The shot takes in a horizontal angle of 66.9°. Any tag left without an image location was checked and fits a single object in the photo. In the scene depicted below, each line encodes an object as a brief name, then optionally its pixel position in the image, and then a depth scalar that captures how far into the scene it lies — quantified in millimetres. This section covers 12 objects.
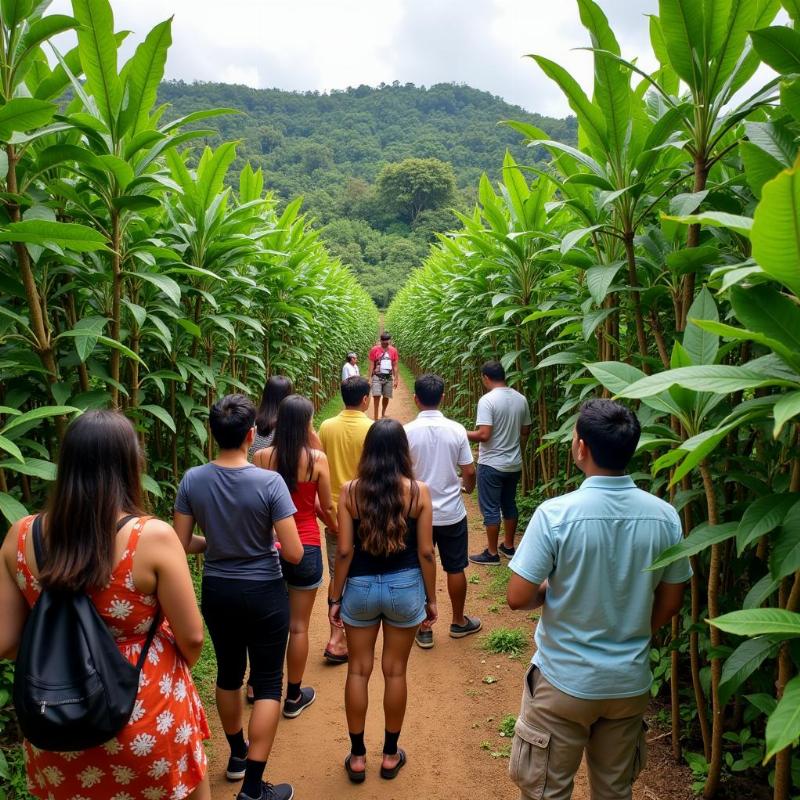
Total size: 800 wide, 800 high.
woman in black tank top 2719
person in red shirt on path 11500
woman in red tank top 3227
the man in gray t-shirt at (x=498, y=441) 4973
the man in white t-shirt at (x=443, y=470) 4004
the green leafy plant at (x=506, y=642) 4094
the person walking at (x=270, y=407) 3771
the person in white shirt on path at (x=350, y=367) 9359
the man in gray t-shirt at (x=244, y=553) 2559
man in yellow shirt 3861
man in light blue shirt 1957
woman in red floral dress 1623
